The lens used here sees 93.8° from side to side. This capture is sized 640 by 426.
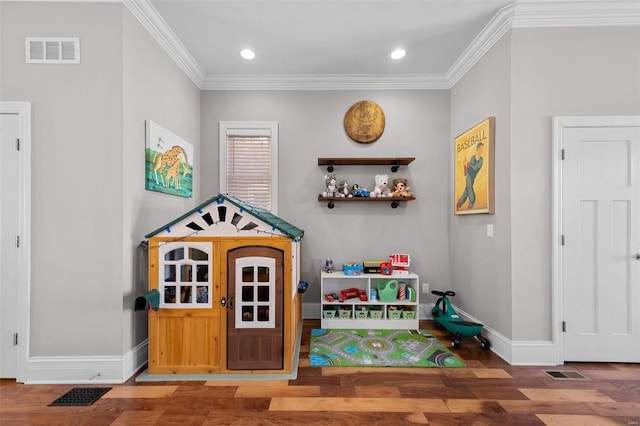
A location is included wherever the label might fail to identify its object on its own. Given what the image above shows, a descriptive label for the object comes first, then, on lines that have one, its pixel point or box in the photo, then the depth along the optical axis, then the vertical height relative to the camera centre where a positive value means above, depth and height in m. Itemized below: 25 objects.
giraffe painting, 2.63 +0.52
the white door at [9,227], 2.26 -0.09
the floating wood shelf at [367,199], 3.60 +0.21
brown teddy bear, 3.61 +0.33
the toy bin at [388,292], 3.38 -0.86
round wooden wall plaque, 3.78 +1.20
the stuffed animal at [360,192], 3.65 +0.29
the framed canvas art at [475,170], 2.84 +0.49
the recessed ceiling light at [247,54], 3.16 +1.74
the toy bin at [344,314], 3.40 -1.12
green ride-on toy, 2.87 -1.07
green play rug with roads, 2.58 -1.26
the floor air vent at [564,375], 2.33 -1.25
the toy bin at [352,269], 3.49 -0.63
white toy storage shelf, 3.36 -1.09
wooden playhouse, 2.39 -0.63
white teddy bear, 3.67 +0.35
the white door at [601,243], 2.52 -0.22
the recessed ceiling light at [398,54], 3.17 +1.75
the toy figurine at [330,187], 3.67 +0.36
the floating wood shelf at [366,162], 3.60 +0.67
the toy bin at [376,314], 3.38 -1.10
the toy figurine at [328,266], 3.62 -0.61
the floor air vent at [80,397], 2.01 -1.26
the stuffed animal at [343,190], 3.68 +0.32
